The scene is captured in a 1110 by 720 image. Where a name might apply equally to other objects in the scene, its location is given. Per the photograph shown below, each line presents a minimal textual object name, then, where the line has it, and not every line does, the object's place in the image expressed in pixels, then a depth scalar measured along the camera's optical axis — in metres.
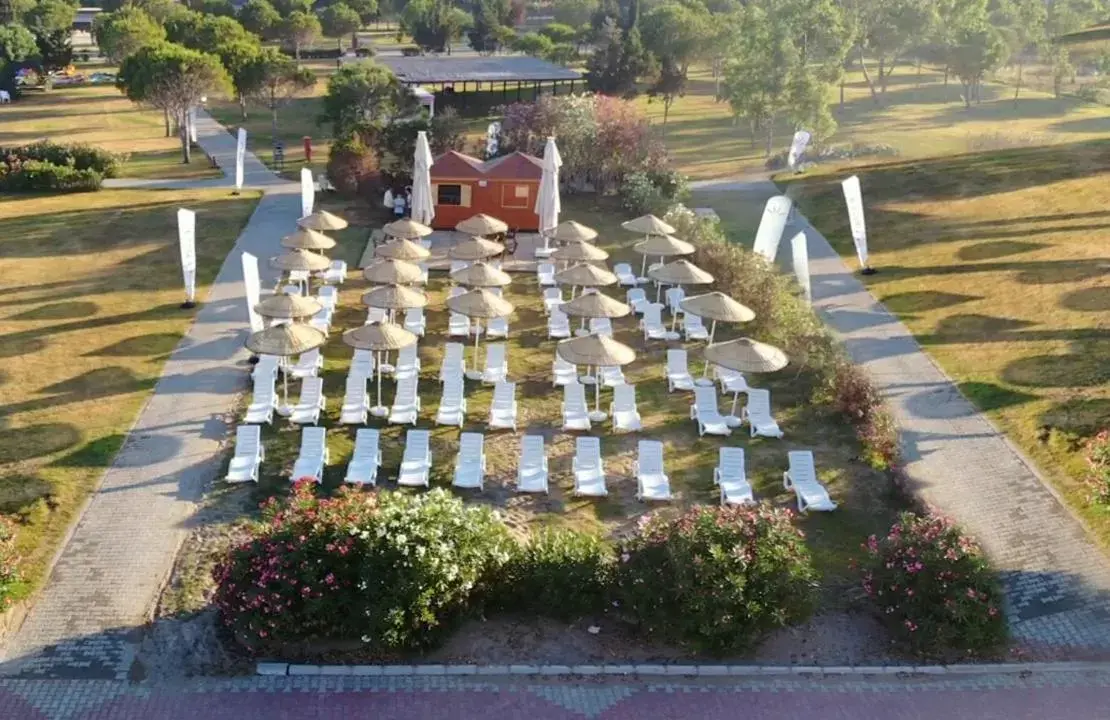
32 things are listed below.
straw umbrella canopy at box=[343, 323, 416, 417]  14.80
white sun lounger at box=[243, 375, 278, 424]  14.73
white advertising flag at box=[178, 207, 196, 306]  18.31
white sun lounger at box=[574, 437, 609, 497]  13.23
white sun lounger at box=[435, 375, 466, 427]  15.16
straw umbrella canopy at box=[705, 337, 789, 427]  14.62
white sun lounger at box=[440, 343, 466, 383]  16.31
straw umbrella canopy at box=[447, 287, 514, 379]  16.25
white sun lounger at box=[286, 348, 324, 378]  16.39
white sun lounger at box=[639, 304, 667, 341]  19.09
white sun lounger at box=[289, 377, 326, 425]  14.87
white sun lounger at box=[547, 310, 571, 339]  18.91
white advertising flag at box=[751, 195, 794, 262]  21.06
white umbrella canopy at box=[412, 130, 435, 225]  23.94
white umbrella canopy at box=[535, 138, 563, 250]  24.14
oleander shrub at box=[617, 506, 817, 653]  9.74
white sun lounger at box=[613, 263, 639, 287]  22.16
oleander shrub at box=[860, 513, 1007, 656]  9.98
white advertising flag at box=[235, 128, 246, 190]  27.59
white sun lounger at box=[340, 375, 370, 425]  15.08
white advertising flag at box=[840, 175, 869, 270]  21.64
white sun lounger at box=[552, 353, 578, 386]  16.77
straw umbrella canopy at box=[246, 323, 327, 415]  14.53
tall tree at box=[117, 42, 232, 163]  34.25
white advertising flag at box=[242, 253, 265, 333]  16.43
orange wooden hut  26.12
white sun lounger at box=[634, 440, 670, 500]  13.15
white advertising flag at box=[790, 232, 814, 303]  19.00
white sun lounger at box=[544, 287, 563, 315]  20.11
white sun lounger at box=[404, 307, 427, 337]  18.81
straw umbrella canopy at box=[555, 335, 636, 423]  14.75
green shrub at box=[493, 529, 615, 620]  10.37
